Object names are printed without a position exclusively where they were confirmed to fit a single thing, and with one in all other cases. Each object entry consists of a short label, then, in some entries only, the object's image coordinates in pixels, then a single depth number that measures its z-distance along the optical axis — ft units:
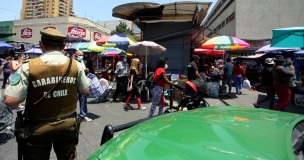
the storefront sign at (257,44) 54.57
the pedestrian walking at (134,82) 19.88
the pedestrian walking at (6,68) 29.52
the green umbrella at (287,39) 17.48
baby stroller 14.27
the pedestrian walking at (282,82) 15.37
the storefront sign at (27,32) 104.17
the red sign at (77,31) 65.33
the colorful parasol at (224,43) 25.30
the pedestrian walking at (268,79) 17.92
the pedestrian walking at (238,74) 29.60
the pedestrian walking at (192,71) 17.93
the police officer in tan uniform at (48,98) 5.57
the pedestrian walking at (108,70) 40.83
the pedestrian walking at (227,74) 27.76
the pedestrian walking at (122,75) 22.76
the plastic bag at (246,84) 34.11
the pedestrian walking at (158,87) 14.62
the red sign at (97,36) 89.35
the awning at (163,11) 24.27
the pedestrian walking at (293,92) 24.50
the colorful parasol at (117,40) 25.29
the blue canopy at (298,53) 29.41
